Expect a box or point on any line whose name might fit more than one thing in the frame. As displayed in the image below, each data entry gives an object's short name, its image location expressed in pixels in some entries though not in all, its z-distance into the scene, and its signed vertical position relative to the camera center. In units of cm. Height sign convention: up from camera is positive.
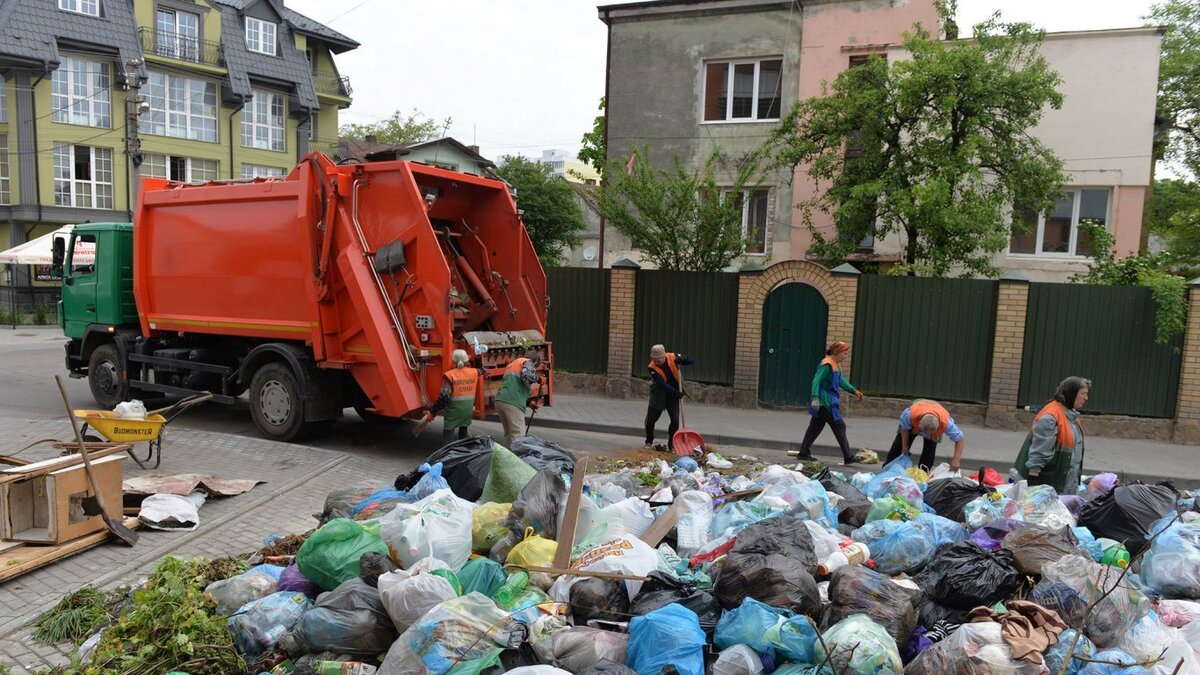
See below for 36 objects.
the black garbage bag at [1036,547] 382 -123
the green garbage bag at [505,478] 504 -130
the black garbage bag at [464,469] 558 -142
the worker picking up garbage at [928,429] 680 -119
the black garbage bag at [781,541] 382 -127
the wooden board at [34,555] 441 -175
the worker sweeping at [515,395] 784 -120
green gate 1160 -84
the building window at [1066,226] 1441 +128
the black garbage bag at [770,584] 347 -132
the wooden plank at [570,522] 404 -131
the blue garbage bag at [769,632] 317 -141
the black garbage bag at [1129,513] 460 -125
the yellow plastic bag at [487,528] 443 -143
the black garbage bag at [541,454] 584 -137
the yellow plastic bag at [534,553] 406 -143
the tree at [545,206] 2573 +222
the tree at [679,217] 1218 +98
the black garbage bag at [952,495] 531 -137
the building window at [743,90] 1661 +405
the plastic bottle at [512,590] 372 -151
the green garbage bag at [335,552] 387 -141
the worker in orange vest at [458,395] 730 -115
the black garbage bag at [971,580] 357 -130
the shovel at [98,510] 490 -158
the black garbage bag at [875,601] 334 -134
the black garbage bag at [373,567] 379 -143
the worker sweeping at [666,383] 897 -116
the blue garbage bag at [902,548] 415 -136
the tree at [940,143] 1172 +231
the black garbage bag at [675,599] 353 -144
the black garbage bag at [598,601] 356 -147
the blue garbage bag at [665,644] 310 -144
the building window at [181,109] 3109 +602
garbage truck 746 -30
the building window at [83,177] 2905 +289
